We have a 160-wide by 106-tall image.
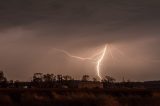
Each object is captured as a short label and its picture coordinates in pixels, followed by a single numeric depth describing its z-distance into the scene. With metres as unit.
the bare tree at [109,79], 164.50
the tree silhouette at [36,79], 139.12
